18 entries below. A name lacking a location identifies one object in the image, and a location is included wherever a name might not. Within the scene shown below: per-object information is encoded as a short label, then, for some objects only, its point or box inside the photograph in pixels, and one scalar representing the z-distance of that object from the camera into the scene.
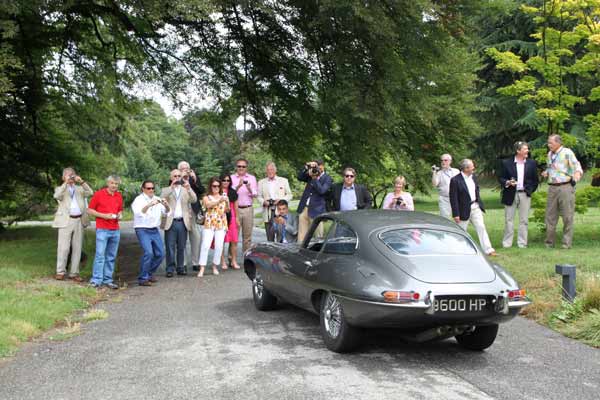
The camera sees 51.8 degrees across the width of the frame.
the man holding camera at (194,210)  12.22
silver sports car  5.65
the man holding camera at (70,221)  11.34
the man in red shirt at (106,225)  10.72
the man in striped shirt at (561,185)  11.81
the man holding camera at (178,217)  12.03
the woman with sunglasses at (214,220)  12.11
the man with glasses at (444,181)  12.56
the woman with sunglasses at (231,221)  12.52
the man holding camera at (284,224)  12.42
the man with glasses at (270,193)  13.02
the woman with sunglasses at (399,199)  11.31
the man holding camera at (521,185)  12.53
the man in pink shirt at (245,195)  13.11
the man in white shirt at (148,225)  10.95
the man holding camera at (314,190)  11.77
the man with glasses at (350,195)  11.02
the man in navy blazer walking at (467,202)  11.84
